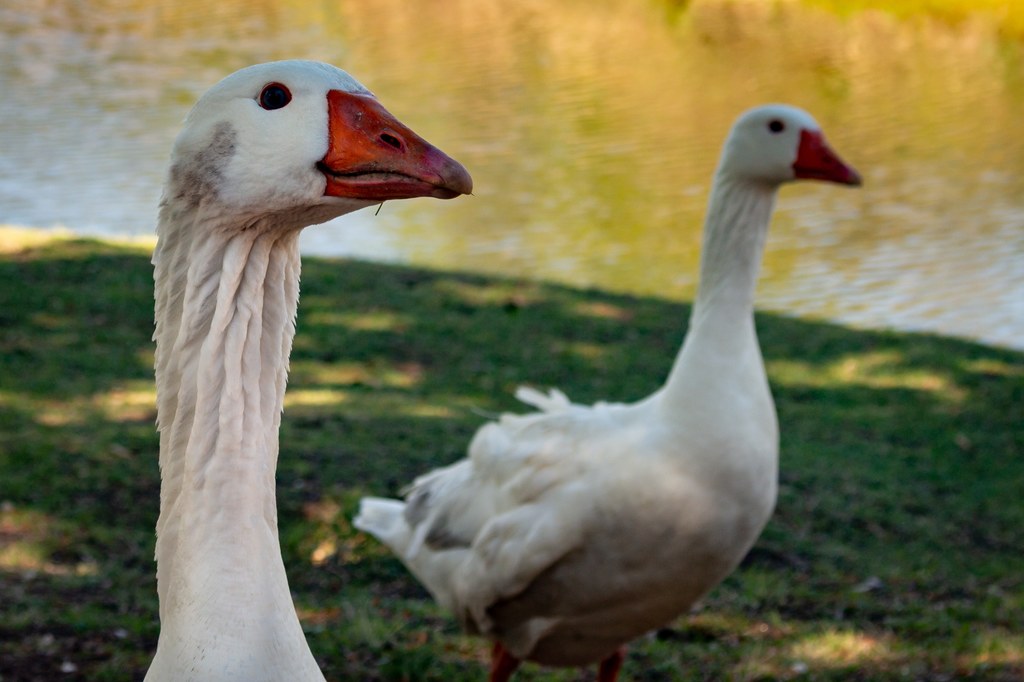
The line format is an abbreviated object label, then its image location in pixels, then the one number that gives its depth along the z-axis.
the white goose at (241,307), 1.48
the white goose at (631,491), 1.95
